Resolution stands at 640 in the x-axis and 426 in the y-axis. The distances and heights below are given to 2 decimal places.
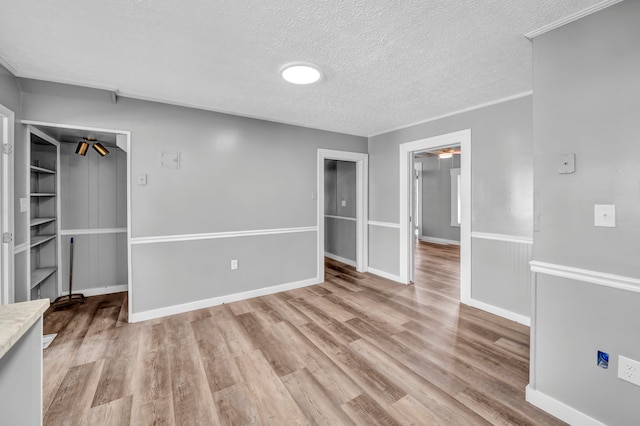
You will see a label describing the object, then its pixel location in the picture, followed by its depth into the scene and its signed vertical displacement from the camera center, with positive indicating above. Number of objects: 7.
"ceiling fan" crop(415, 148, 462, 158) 6.34 +1.56
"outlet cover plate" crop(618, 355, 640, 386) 1.32 -0.81
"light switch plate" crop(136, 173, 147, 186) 2.82 +0.36
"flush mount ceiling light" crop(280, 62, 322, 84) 2.11 +1.17
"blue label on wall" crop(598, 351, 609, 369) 1.42 -0.81
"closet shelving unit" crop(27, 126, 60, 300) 3.21 -0.01
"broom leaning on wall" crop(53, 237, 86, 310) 3.18 -1.09
